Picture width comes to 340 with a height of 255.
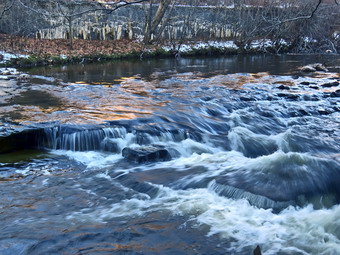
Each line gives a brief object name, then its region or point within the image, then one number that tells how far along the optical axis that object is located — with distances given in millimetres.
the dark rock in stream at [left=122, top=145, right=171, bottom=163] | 6355
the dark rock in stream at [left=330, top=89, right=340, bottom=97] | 11617
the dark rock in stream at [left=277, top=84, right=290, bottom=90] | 12612
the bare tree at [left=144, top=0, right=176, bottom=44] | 24531
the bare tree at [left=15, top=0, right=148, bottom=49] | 22297
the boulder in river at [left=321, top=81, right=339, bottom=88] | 12857
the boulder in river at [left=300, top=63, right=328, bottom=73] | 16750
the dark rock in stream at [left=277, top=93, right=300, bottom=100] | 11387
